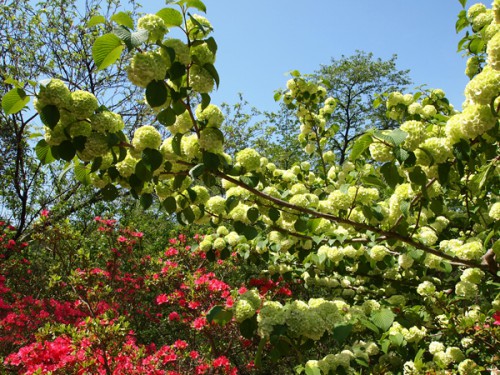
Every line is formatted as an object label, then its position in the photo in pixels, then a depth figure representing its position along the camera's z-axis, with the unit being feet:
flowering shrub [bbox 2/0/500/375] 4.06
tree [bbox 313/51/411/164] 51.70
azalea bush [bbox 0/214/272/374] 8.90
